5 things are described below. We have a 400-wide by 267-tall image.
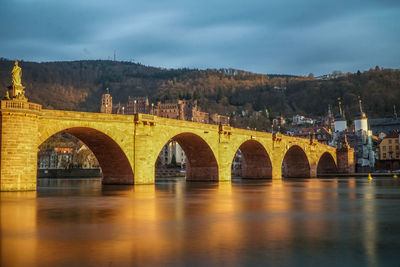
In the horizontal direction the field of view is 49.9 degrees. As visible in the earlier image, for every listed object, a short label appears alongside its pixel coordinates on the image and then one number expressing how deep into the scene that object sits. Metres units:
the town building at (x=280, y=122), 193.29
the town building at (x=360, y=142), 108.31
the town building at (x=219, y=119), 193.40
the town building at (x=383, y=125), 141.75
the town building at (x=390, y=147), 110.01
